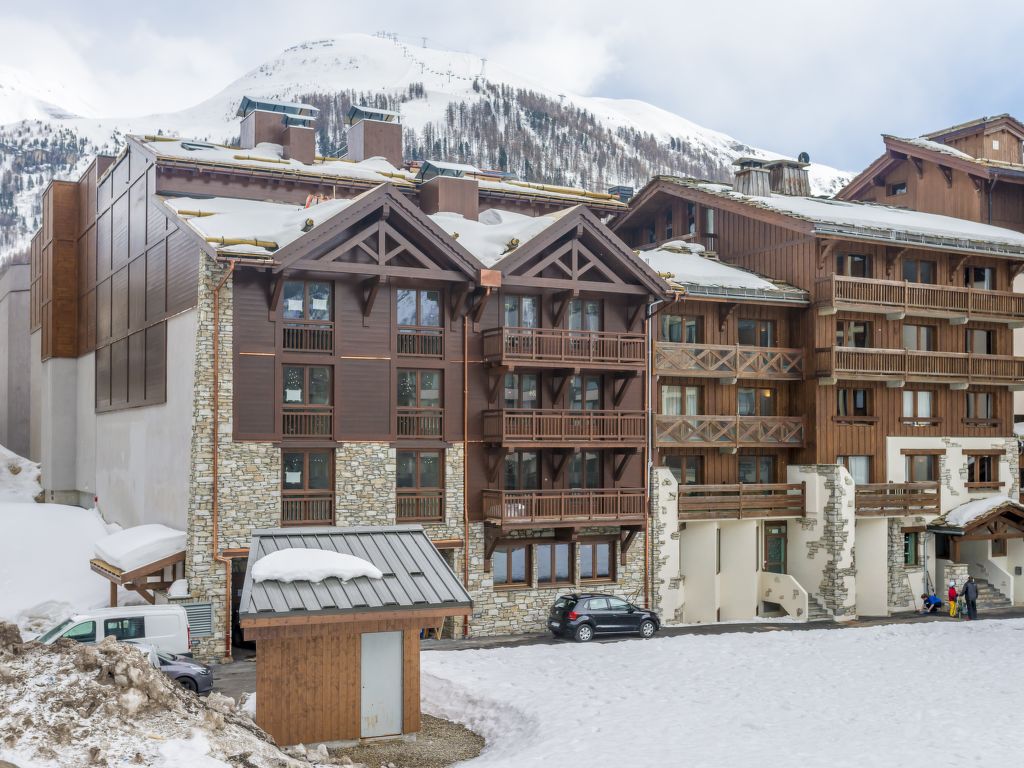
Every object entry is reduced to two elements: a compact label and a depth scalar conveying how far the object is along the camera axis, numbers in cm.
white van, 2434
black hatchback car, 3253
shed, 1972
